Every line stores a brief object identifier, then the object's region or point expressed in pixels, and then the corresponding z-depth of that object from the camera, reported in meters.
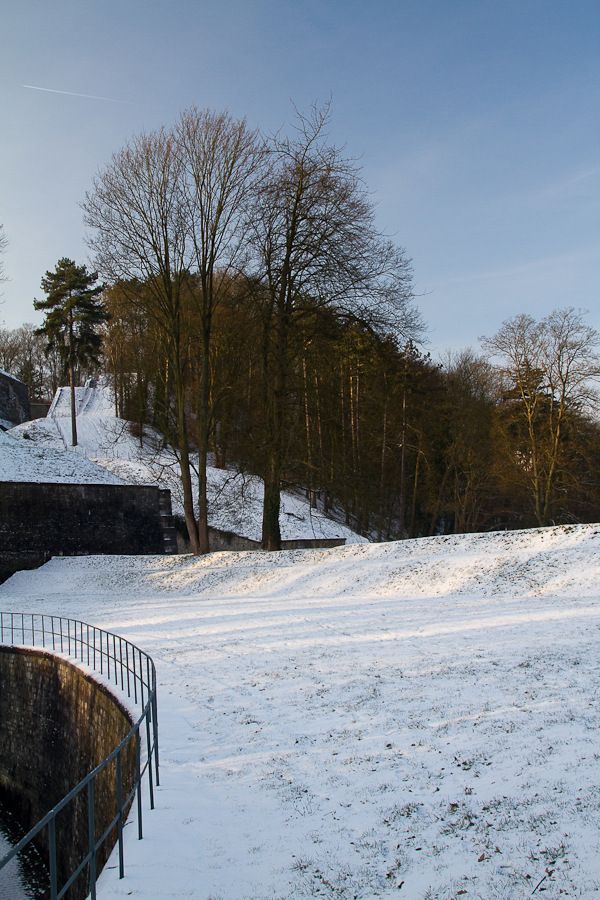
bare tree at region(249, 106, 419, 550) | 20.73
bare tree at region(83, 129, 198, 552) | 23.23
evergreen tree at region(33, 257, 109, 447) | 39.55
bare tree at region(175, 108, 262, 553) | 22.91
